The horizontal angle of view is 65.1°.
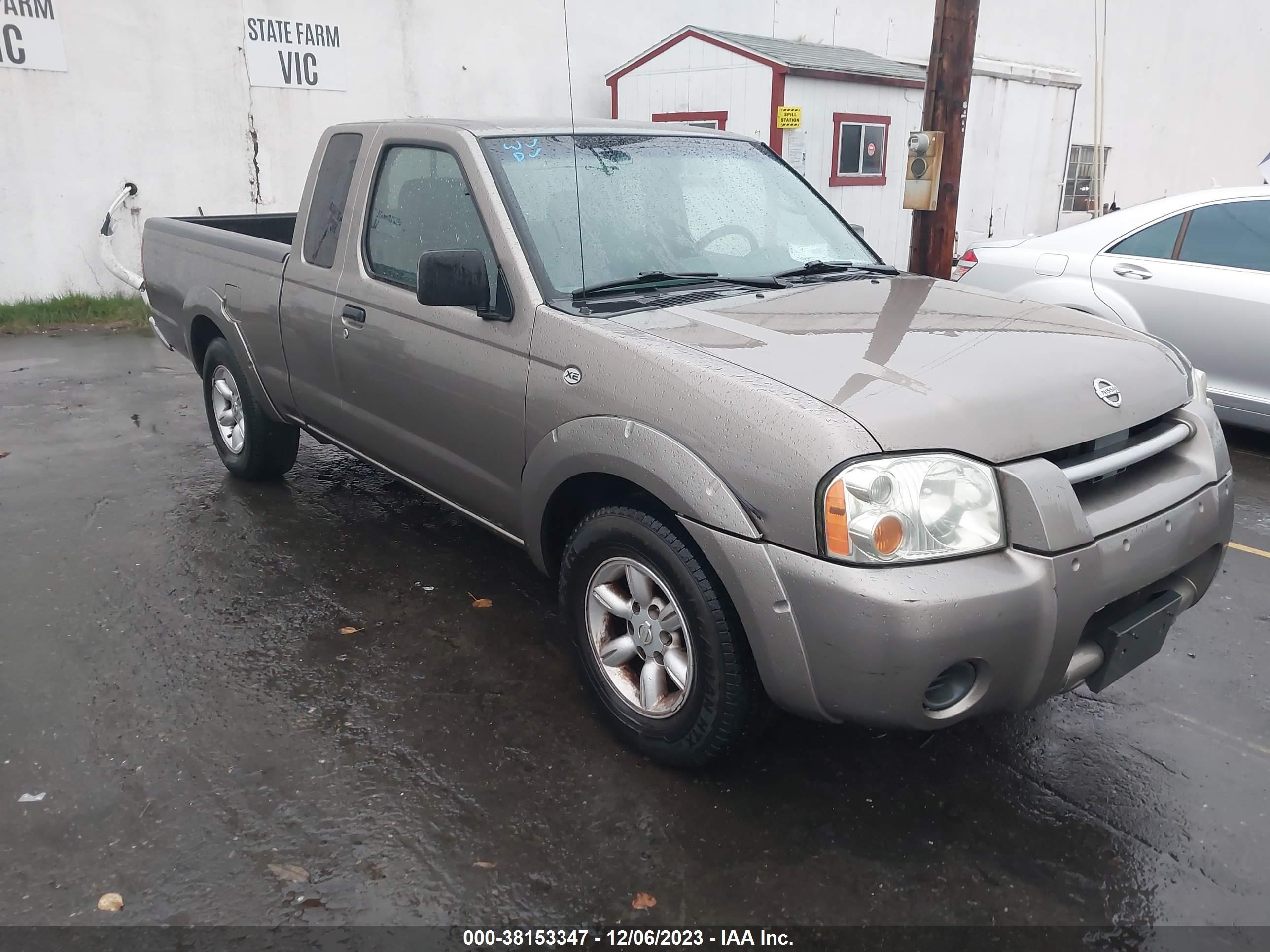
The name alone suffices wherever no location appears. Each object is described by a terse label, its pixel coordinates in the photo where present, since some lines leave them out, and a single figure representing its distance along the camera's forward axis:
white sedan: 5.84
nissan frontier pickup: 2.45
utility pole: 7.30
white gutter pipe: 10.22
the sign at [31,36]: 9.34
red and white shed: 11.00
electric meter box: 7.44
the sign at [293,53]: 10.64
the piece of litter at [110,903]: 2.52
